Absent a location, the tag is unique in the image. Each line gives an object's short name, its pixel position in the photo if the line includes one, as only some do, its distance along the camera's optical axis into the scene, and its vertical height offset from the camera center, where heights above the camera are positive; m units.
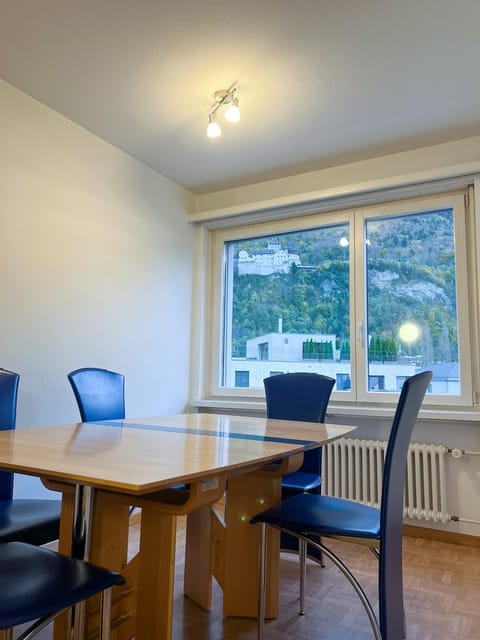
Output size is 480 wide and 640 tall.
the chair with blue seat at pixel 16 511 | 1.34 -0.49
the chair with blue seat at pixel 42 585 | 0.81 -0.45
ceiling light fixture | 2.28 +1.48
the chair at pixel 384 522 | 1.20 -0.49
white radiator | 2.69 -0.66
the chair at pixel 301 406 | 2.13 -0.19
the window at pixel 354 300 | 2.94 +0.53
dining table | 0.97 -0.35
